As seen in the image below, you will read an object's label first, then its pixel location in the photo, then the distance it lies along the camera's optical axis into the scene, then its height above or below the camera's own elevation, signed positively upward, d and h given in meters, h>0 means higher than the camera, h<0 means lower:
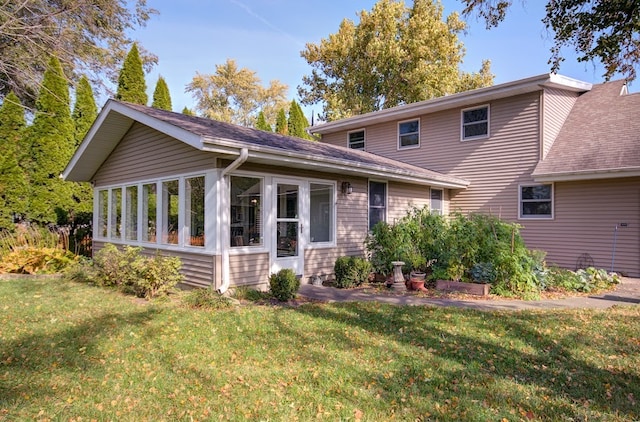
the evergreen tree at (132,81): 13.05 +4.72
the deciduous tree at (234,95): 32.06 +10.62
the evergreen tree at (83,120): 12.12 +3.15
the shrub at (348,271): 7.60 -1.08
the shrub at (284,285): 6.27 -1.13
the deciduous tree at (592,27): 5.70 +2.99
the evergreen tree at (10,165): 10.32 +1.42
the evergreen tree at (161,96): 14.16 +4.57
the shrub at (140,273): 6.47 -1.00
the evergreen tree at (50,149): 10.91 +2.02
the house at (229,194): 6.62 +0.50
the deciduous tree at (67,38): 13.23 +6.78
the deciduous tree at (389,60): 21.66 +9.47
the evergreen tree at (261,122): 17.92 +4.49
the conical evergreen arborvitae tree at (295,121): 18.39 +4.65
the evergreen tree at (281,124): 18.67 +4.60
